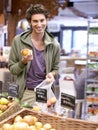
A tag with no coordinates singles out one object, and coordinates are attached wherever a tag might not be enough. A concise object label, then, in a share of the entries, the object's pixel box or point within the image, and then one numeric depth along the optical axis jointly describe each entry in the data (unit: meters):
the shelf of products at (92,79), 4.67
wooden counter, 8.32
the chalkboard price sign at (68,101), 2.17
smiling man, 2.81
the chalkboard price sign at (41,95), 2.38
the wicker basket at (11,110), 2.04
